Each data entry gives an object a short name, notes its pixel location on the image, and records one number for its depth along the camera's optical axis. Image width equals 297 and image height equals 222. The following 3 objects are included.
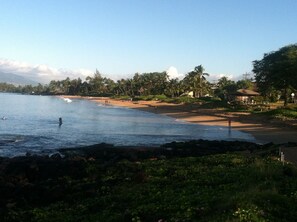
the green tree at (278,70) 49.21
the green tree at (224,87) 86.62
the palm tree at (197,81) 94.10
